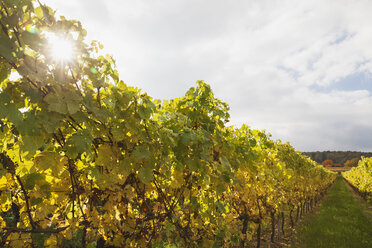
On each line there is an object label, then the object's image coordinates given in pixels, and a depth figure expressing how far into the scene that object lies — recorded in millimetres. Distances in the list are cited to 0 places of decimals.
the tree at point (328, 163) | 128250
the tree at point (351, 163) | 120062
